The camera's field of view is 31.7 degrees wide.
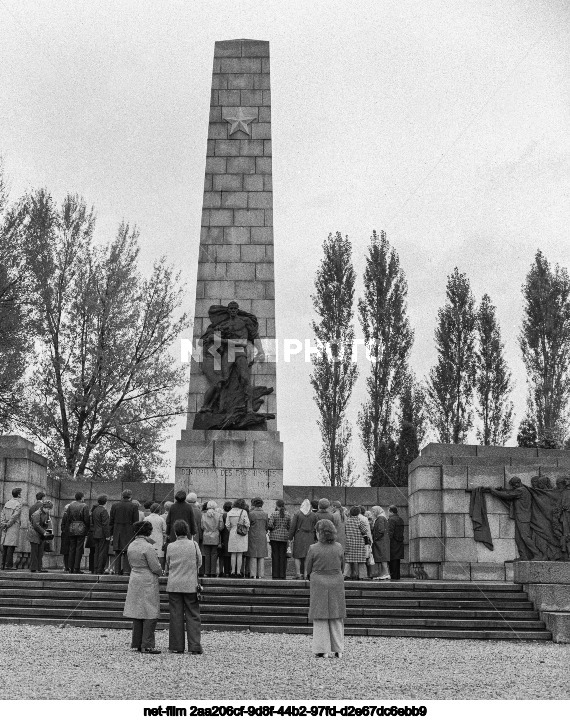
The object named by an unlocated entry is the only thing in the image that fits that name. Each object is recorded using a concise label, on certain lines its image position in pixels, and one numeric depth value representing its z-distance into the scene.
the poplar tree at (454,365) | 34.47
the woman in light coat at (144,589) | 10.64
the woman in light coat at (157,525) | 14.03
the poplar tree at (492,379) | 34.75
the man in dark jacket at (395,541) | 16.72
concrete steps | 13.20
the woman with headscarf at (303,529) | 15.04
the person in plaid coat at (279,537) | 15.61
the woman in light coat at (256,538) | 15.79
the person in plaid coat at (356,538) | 15.71
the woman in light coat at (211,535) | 15.62
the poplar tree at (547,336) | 35.47
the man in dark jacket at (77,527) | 15.85
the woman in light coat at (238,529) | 15.59
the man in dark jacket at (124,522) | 15.03
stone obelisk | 19.42
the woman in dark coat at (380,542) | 16.41
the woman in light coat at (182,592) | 10.74
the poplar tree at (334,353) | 32.28
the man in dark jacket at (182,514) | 14.05
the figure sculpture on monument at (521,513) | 18.06
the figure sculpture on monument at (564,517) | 17.75
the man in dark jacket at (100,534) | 15.74
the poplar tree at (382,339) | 32.53
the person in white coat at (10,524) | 16.50
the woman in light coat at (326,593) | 10.85
